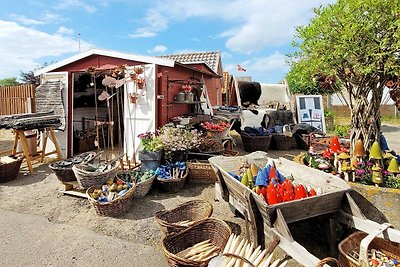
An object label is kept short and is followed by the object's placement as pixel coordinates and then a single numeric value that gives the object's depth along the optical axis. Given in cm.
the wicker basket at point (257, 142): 787
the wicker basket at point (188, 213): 357
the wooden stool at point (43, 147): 608
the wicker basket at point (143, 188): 460
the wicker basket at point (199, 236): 292
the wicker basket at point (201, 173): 524
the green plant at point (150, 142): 536
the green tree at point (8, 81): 2240
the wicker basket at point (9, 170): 550
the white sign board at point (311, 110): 1004
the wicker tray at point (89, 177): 454
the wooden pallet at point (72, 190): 478
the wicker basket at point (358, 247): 232
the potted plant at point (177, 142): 540
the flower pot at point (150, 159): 522
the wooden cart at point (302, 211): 231
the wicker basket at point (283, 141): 814
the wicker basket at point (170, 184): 483
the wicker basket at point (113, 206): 398
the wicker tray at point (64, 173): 514
